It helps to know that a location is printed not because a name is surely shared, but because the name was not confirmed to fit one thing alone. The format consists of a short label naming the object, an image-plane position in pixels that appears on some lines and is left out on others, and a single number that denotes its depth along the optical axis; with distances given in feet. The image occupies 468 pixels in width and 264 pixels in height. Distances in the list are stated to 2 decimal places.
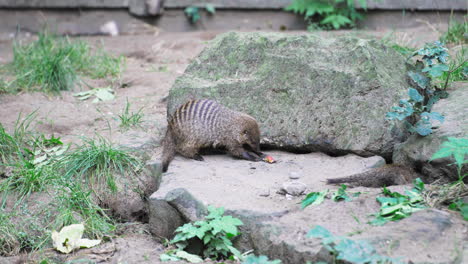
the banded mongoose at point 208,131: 27.22
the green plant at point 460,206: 19.55
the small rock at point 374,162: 24.49
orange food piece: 26.91
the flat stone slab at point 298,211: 17.94
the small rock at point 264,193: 22.53
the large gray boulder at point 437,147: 22.65
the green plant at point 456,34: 36.45
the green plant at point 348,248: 16.83
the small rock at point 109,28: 49.75
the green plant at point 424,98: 23.50
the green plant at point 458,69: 27.91
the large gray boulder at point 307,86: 26.27
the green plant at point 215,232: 20.30
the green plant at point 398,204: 19.36
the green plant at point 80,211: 23.73
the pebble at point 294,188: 22.29
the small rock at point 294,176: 24.31
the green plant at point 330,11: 45.16
